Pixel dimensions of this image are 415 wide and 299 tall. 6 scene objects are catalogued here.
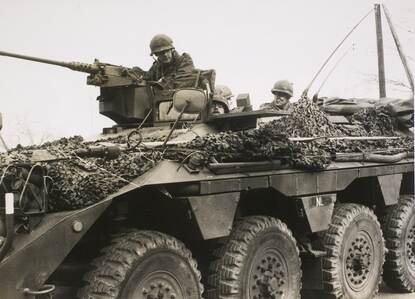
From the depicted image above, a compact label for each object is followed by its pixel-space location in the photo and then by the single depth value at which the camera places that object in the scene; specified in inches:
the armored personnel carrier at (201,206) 176.1
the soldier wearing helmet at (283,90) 453.7
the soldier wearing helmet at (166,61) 291.4
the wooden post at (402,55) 321.4
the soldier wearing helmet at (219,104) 272.5
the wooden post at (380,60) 362.3
